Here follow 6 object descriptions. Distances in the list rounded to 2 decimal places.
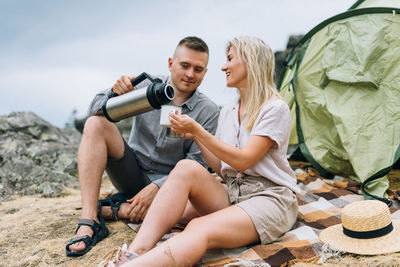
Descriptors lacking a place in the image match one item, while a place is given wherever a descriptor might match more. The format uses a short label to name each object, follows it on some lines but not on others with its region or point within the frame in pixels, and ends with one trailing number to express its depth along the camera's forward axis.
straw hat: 1.59
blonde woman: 1.56
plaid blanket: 1.62
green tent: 2.71
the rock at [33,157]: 3.83
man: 2.17
